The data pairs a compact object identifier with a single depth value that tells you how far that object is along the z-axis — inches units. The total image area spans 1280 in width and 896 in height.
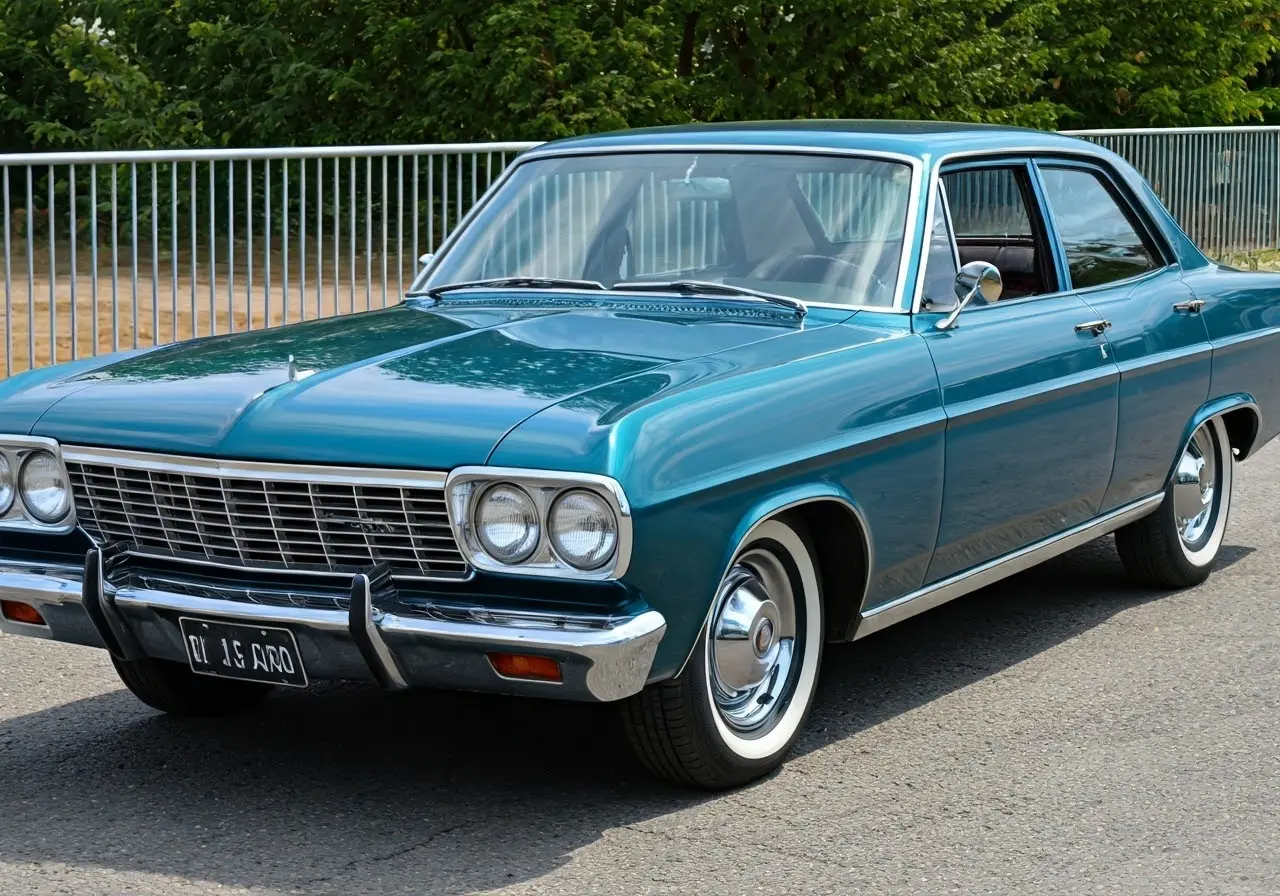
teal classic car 173.6
